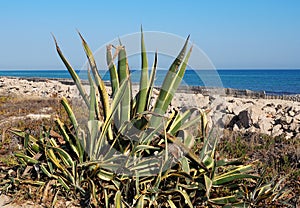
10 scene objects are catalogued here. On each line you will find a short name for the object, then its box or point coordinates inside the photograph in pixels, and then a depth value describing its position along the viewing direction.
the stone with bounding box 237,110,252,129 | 8.18
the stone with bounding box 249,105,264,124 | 8.14
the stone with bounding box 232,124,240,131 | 7.84
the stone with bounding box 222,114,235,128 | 8.71
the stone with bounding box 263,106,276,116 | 9.70
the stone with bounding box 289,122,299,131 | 7.53
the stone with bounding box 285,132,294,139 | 7.12
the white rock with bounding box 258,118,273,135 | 7.64
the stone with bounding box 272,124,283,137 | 7.25
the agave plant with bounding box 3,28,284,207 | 3.45
